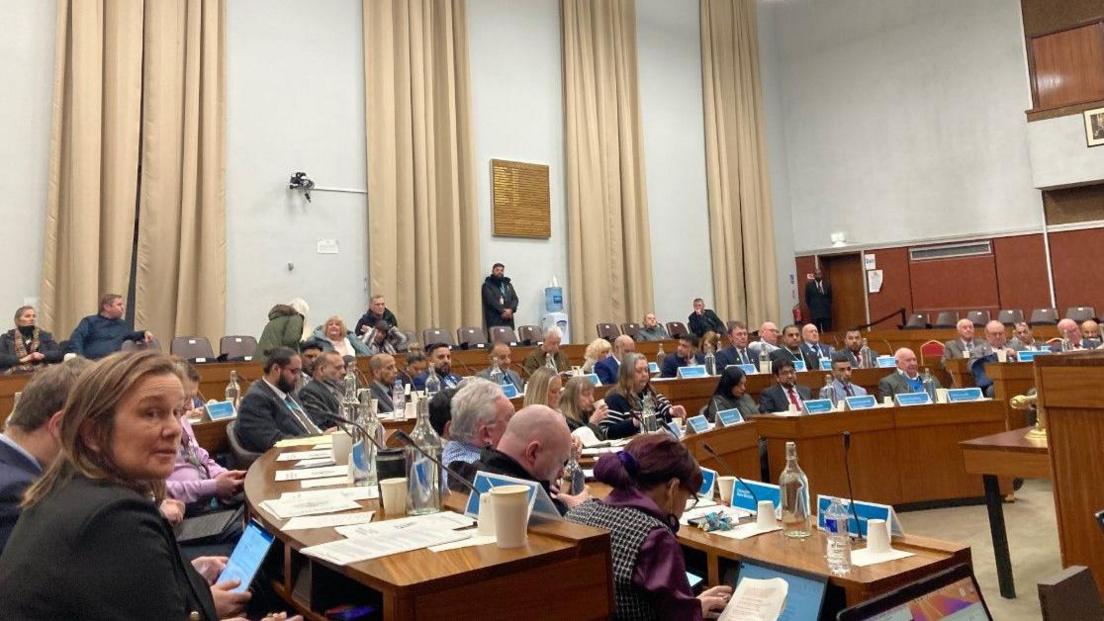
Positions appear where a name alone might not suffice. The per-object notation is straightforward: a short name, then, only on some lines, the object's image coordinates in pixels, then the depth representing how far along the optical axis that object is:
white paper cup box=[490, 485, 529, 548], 1.50
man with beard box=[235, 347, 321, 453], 3.90
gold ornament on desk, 3.49
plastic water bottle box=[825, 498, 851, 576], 2.04
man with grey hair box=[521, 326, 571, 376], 7.25
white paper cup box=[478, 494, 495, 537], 1.59
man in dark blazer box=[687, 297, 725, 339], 11.17
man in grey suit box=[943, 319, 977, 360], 7.76
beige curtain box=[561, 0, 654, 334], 11.07
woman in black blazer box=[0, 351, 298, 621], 1.10
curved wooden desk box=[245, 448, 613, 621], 1.32
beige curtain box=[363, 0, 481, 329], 9.24
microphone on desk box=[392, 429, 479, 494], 1.84
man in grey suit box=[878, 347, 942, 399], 5.97
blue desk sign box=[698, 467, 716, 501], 2.88
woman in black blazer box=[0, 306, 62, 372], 5.96
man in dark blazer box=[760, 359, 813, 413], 5.70
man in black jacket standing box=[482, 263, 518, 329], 9.81
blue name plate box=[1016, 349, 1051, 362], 6.73
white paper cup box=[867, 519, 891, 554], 2.15
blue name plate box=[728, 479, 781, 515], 2.59
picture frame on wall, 10.73
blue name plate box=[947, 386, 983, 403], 5.34
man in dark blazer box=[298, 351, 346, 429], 4.62
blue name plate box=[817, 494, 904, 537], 2.23
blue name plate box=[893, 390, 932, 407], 5.32
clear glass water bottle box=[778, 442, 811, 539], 2.39
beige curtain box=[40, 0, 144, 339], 7.31
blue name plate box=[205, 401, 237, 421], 4.59
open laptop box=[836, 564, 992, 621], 1.16
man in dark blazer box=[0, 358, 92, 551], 1.71
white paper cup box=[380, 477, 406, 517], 1.93
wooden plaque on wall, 10.36
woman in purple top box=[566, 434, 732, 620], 1.74
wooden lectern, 2.20
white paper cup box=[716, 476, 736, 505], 2.87
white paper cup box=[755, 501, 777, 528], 2.45
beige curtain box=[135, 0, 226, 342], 7.82
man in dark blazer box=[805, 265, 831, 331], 13.35
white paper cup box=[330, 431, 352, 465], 2.93
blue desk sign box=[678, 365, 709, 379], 6.62
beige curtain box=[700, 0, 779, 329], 13.00
